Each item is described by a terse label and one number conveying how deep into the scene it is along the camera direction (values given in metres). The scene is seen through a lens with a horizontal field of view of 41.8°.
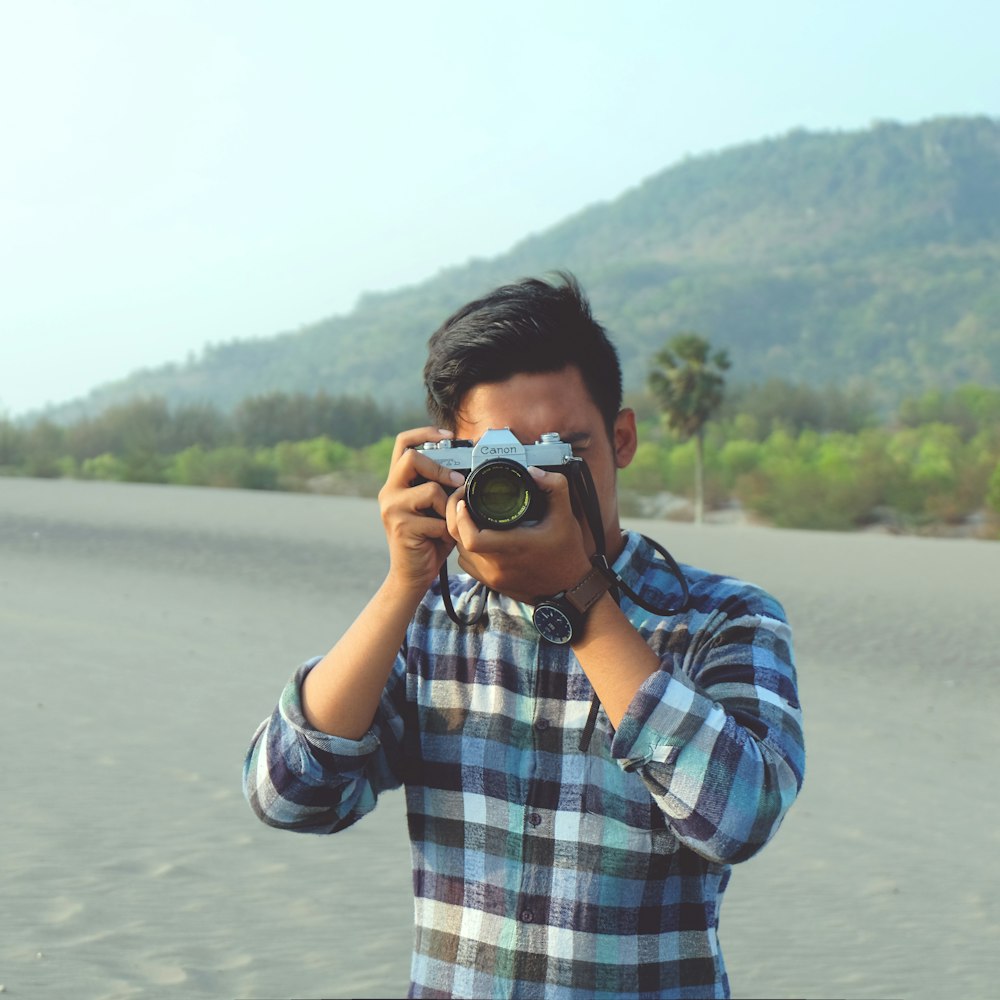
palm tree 37.34
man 1.41
